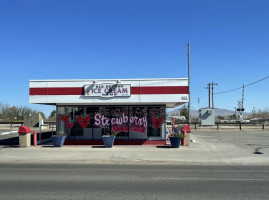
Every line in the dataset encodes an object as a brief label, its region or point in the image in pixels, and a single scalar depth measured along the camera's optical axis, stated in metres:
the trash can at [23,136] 17.95
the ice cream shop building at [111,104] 18.31
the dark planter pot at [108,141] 17.61
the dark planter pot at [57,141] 18.11
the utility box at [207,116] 33.34
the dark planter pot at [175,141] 17.44
